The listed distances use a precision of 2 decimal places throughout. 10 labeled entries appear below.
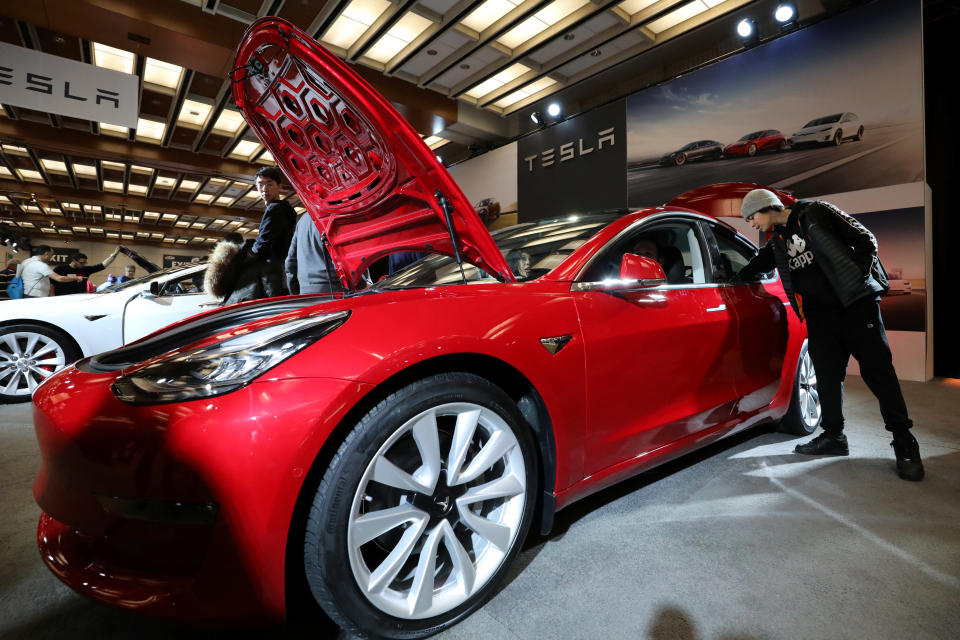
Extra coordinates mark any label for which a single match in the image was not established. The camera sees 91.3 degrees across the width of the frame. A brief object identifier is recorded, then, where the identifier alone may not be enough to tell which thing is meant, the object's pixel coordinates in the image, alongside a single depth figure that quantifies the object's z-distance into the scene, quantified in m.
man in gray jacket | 2.83
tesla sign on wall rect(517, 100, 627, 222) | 6.80
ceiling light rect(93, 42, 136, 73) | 6.30
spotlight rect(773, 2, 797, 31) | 4.86
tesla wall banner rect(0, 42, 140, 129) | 5.22
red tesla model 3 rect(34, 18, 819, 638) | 0.90
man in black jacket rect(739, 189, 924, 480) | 2.12
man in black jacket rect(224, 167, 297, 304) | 3.10
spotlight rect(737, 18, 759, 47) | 5.15
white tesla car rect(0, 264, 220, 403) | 3.45
